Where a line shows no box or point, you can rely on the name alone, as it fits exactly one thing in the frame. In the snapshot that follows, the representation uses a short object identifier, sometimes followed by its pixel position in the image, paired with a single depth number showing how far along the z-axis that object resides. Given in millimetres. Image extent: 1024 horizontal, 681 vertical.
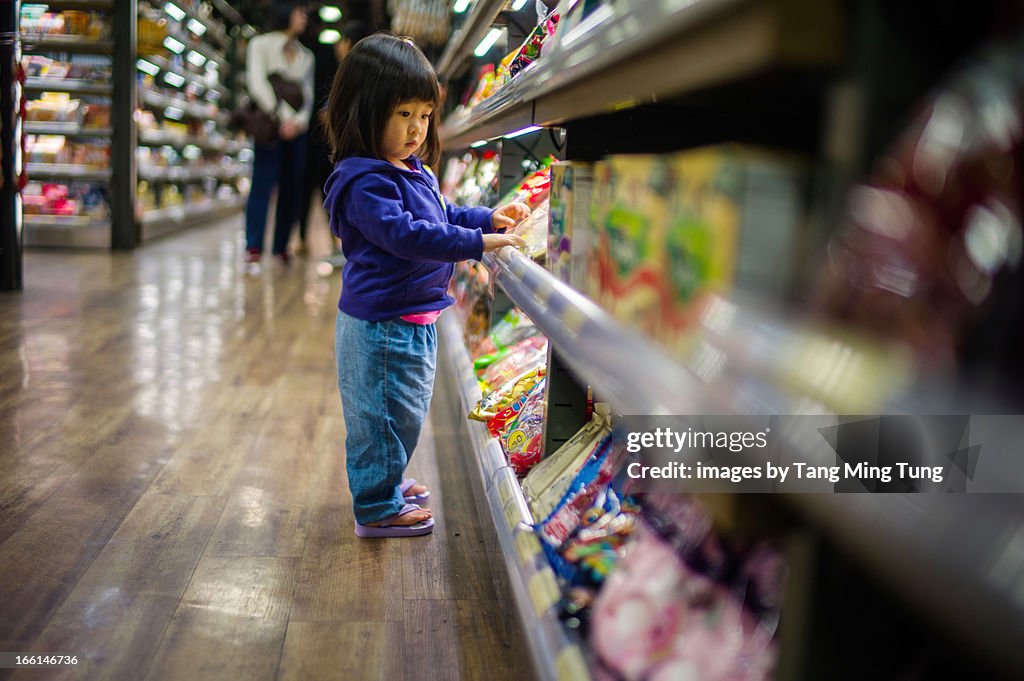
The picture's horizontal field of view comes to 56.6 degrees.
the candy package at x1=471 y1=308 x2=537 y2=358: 2441
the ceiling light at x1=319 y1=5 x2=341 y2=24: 9673
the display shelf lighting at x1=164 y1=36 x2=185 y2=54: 8062
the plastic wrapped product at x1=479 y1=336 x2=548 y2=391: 2137
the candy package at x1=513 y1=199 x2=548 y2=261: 1821
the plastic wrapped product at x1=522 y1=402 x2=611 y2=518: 1443
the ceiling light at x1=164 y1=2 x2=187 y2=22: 8058
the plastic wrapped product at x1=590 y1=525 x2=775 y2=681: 853
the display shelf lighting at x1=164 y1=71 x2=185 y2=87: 8480
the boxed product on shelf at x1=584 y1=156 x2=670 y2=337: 868
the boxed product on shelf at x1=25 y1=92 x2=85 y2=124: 6894
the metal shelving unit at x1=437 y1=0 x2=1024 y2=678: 433
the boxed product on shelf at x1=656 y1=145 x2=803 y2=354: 639
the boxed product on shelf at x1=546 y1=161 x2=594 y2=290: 1280
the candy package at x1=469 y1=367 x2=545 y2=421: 1938
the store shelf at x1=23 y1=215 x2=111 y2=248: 6586
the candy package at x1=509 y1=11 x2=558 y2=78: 1752
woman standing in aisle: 5969
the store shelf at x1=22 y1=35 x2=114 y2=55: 6656
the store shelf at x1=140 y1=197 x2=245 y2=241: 7461
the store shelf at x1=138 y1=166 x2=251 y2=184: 7738
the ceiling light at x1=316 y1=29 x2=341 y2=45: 8641
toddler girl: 1738
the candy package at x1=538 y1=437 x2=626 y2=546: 1322
